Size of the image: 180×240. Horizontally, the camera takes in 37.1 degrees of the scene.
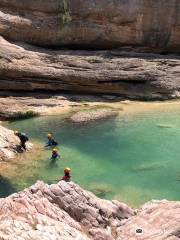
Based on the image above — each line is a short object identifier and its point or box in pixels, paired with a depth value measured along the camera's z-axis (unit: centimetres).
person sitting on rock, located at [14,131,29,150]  1687
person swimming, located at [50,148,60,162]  1590
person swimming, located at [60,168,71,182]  1270
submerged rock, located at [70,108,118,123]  2072
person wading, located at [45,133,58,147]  1729
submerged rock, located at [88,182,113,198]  1316
